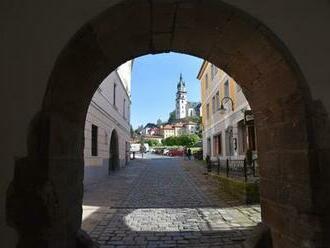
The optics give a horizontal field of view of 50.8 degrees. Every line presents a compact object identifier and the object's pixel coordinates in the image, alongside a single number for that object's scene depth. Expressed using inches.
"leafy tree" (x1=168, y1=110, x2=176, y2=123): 5900.6
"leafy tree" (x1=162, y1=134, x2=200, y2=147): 3190.9
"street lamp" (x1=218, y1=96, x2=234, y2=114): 648.1
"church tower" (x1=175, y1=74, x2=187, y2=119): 5487.2
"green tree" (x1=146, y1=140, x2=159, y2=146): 4466.5
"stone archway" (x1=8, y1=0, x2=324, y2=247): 135.3
